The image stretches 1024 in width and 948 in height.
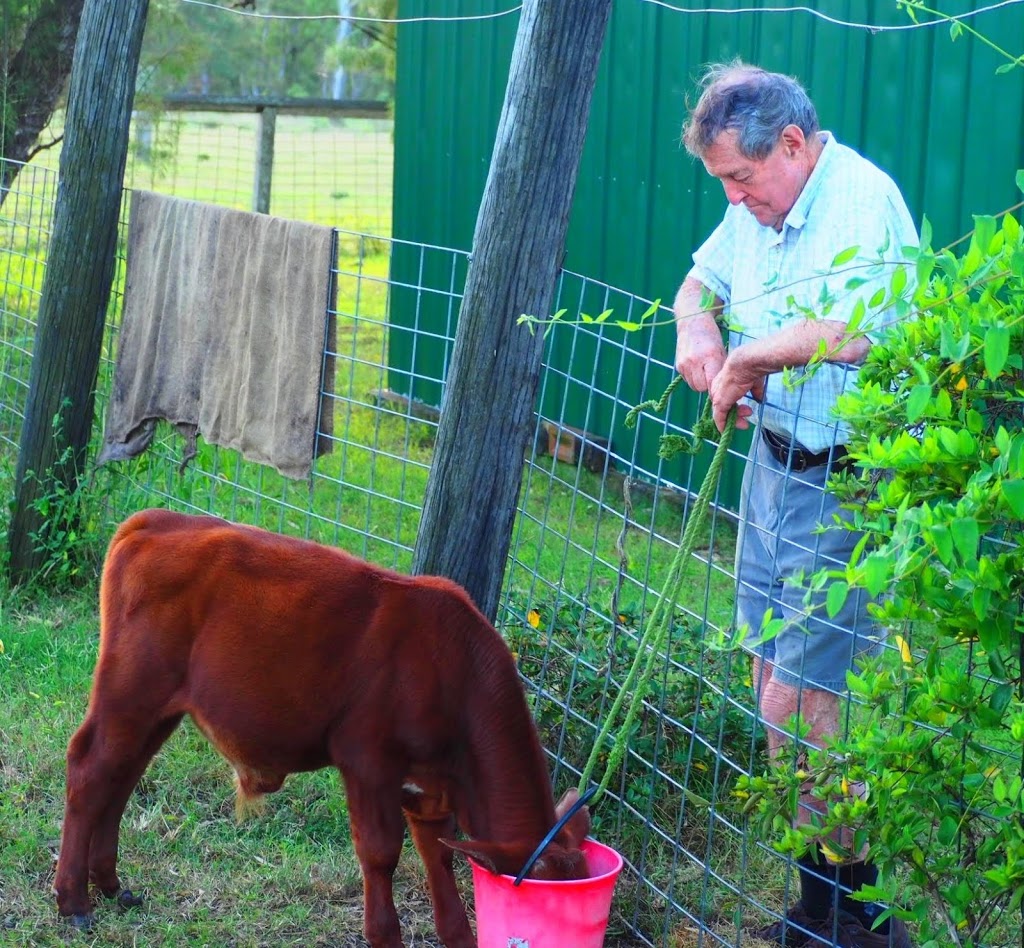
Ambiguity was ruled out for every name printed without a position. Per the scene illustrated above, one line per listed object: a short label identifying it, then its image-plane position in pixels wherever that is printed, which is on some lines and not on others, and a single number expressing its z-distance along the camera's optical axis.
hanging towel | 4.98
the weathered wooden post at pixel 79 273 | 5.61
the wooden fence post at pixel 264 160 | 13.10
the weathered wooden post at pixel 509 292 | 3.78
